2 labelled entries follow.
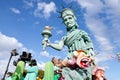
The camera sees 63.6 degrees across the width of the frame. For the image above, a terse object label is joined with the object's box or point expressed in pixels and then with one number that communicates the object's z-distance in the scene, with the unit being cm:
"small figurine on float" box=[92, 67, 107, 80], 246
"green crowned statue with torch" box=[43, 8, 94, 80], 247
